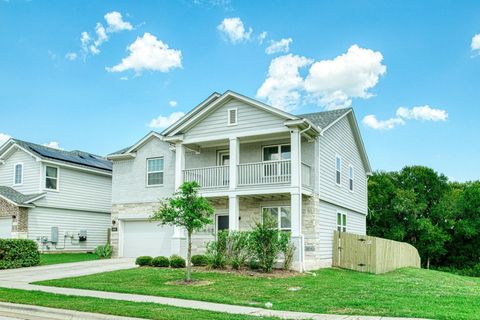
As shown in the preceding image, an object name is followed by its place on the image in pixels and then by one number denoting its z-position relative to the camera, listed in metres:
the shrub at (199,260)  19.08
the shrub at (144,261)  19.33
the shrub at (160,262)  19.16
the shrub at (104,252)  25.61
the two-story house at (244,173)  20.09
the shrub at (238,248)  18.35
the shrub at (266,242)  17.83
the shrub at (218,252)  18.33
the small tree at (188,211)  15.12
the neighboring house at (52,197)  26.16
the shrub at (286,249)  18.25
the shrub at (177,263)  19.02
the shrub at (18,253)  19.61
